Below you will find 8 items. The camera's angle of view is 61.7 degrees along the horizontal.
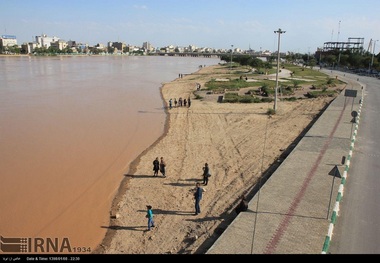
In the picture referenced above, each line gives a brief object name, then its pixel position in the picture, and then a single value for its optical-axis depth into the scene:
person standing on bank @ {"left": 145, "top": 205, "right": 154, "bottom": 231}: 9.78
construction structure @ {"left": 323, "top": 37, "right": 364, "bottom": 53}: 118.36
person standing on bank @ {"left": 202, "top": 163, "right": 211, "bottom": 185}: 12.95
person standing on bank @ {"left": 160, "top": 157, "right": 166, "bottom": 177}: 14.09
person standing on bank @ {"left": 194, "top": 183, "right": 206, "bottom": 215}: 10.28
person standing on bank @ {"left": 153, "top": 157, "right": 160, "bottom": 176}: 14.14
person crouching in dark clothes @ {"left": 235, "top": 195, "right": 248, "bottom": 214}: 9.51
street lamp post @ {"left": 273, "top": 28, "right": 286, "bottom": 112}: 23.75
